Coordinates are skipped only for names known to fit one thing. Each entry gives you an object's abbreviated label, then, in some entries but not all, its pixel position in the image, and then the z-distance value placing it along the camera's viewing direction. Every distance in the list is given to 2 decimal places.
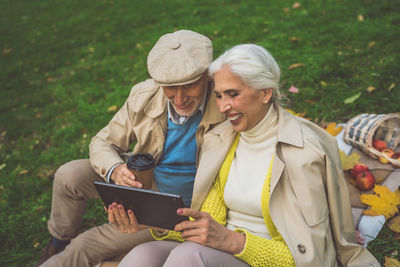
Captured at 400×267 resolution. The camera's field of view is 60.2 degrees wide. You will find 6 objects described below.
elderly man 2.51
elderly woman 2.07
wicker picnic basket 3.17
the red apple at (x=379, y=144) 3.28
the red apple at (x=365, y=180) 3.01
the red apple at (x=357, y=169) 3.08
